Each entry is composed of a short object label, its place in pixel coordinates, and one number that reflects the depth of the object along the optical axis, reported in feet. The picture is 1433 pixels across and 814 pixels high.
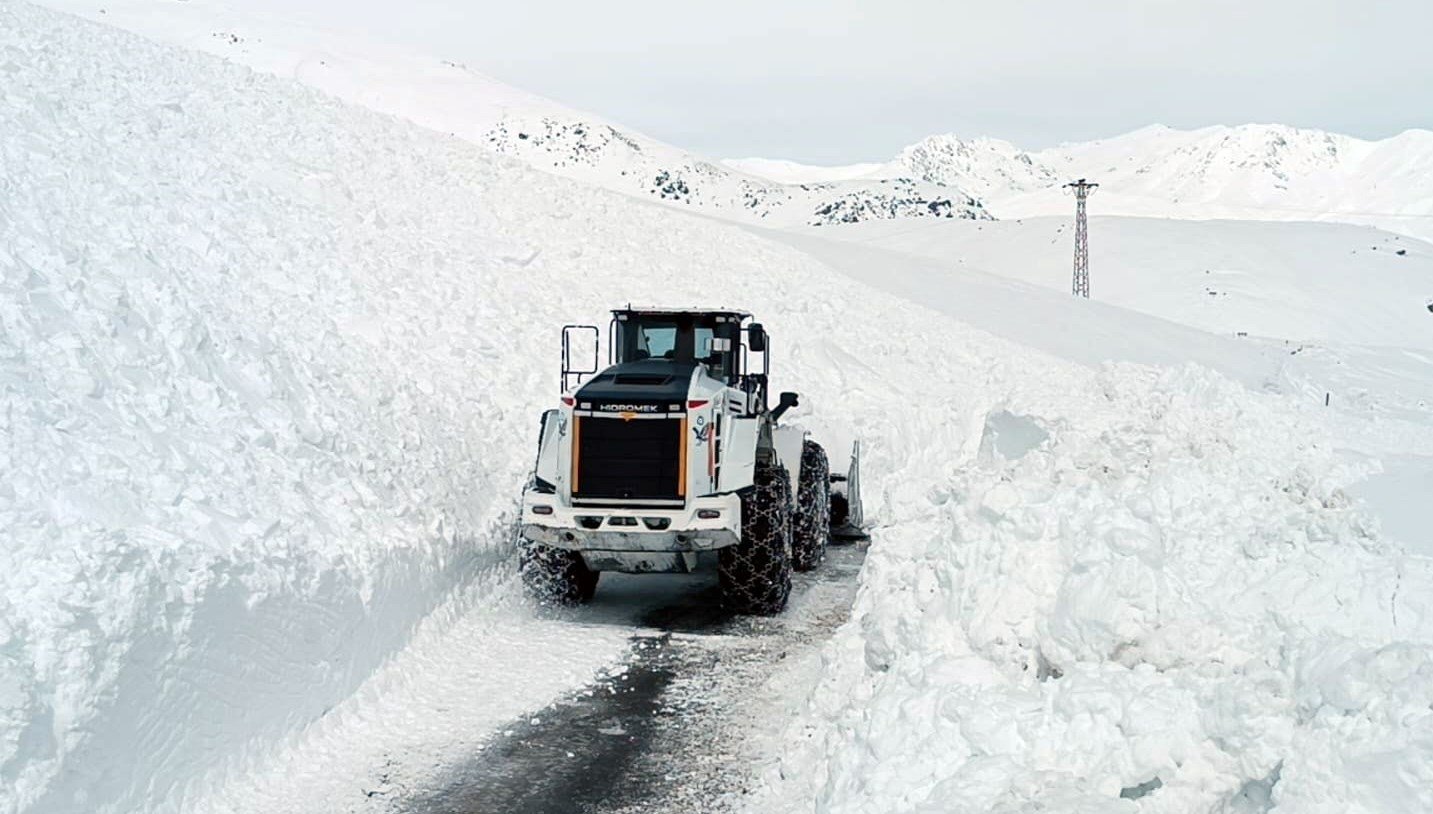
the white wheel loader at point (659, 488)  32.94
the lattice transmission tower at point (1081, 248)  154.40
